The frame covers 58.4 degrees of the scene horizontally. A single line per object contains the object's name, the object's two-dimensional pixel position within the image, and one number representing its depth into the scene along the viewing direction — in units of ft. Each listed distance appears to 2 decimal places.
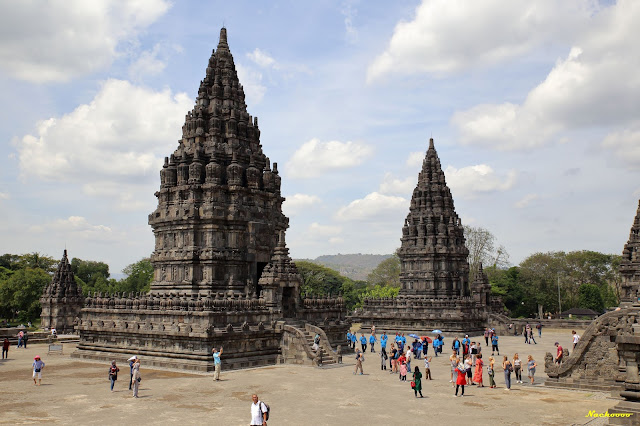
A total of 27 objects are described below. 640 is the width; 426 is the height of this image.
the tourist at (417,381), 74.84
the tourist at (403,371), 89.25
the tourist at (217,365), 88.74
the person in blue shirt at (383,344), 103.45
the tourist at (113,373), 78.79
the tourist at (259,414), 49.24
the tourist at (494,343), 124.83
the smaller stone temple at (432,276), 188.55
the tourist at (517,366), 85.51
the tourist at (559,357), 90.34
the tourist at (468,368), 80.46
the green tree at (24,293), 235.61
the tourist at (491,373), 82.84
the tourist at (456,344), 112.41
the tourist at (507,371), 80.18
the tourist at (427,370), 89.28
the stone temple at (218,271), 104.83
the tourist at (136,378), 73.82
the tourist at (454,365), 77.98
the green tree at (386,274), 374.02
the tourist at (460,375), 75.20
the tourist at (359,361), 94.58
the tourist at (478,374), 83.41
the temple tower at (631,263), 184.03
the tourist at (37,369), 84.02
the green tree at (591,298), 272.72
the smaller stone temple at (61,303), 192.03
